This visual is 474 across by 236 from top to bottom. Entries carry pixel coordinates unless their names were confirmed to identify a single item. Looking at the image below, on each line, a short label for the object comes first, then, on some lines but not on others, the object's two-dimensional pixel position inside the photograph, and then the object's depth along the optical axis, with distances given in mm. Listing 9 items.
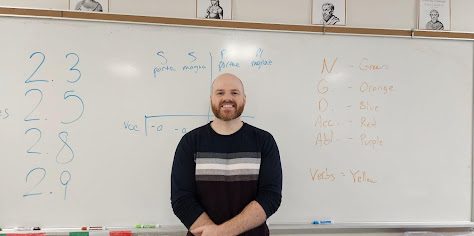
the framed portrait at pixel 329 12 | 1924
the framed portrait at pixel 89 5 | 1771
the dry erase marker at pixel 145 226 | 1785
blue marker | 1901
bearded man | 1489
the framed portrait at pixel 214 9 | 1849
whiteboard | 1738
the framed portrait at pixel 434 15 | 2002
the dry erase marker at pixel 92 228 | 1753
